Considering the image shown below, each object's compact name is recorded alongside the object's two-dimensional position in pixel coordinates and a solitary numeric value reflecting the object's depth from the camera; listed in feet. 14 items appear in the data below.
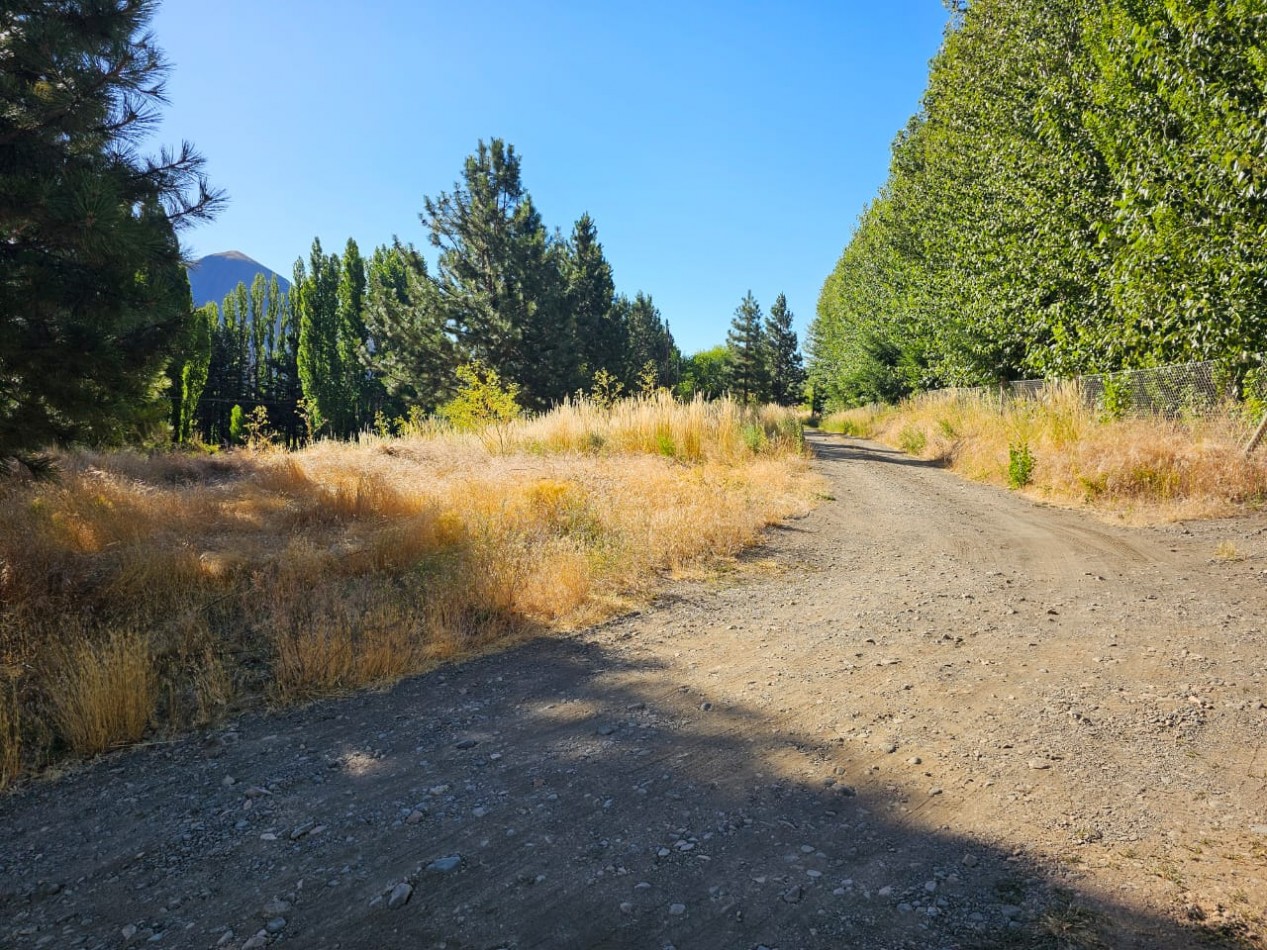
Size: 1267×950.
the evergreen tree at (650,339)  166.79
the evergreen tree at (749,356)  173.68
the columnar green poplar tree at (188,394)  113.60
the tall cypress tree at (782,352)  184.96
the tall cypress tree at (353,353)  146.00
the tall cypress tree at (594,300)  110.11
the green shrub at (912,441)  58.85
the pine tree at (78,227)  13.96
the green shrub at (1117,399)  34.86
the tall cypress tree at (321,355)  143.43
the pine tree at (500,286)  79.20
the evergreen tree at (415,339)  81.61
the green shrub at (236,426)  134.51
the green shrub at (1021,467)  34.22
